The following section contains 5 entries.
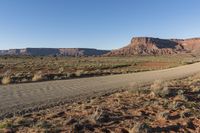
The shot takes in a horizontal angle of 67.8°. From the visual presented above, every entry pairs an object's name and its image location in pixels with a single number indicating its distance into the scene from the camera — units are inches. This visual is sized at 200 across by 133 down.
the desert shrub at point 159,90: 293.4
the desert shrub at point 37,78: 496.1
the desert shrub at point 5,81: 443.4
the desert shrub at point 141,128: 160.8
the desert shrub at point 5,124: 169.2
